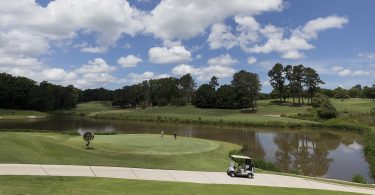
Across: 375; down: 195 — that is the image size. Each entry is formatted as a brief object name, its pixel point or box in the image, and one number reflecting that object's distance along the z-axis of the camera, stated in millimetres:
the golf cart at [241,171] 28375
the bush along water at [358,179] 30831
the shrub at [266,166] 34750
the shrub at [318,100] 103038
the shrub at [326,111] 96875
